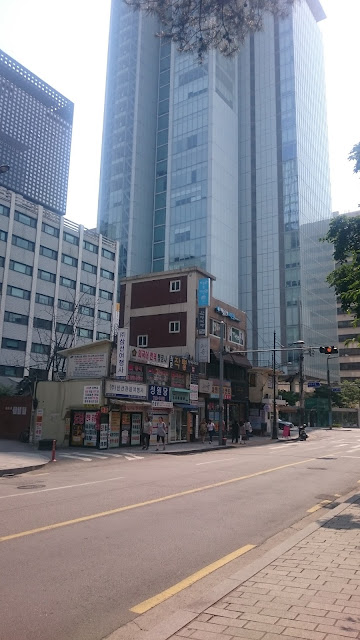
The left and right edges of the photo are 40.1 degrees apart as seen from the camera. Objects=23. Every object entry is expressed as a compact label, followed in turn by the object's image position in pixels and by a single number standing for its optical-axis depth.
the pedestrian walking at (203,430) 35.85
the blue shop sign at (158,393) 32.50
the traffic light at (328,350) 28.65
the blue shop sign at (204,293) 41.16
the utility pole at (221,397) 33.25
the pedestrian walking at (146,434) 28.80
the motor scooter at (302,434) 43.16
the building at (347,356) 113.28
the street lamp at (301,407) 45.62
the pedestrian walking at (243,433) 37.39
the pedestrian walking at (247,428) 39.56
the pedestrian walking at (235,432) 37.03
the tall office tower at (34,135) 135.62
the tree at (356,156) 13.45
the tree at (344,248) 14.89
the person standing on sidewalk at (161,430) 28.53
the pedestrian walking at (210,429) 35.94
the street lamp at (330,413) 71.16
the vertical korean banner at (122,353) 29.11
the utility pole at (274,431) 43.09
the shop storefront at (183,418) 35.50
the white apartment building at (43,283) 61.34
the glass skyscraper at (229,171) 101.88
